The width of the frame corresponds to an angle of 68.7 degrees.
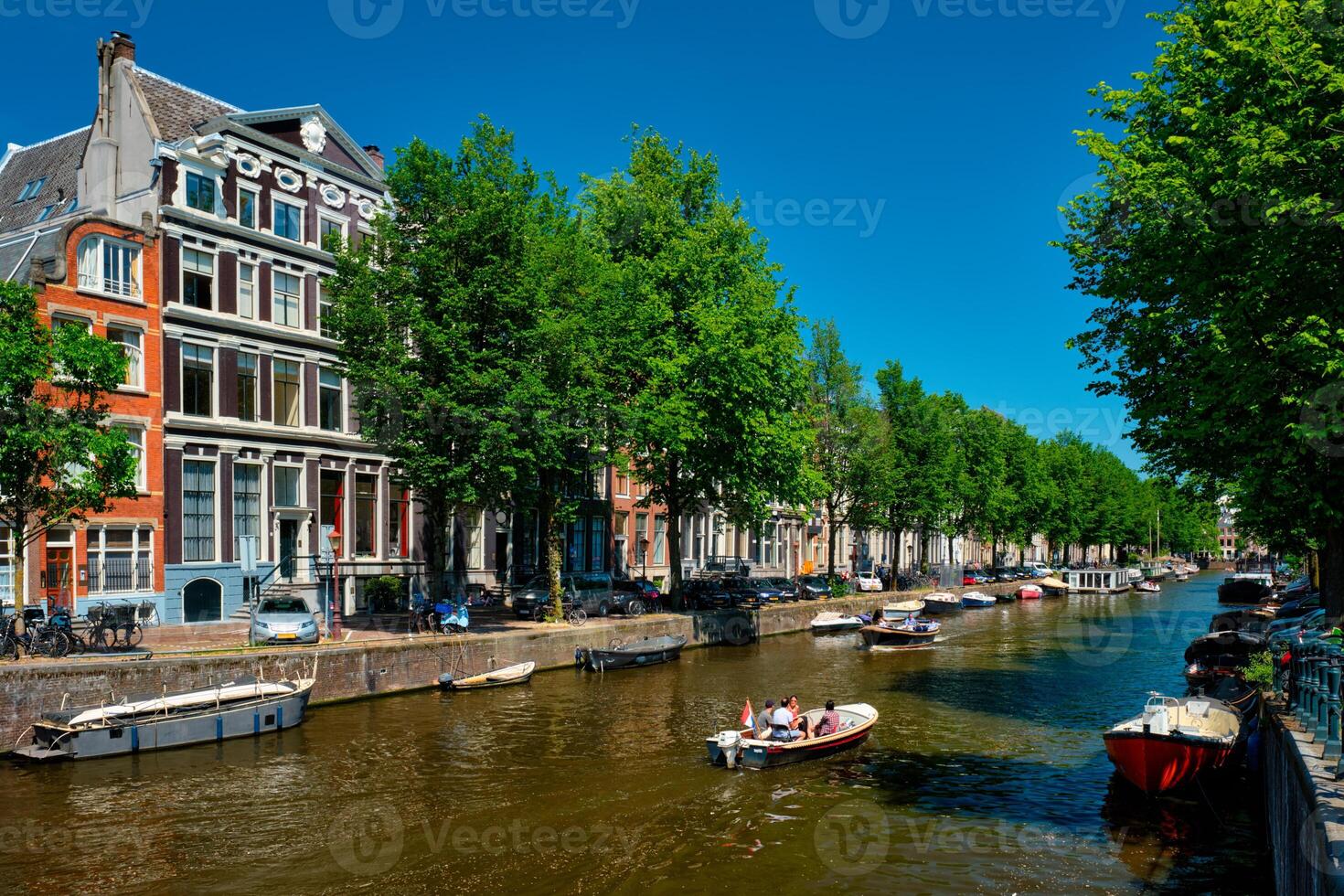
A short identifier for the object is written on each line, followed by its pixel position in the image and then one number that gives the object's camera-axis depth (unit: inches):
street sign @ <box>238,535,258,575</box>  1364.4
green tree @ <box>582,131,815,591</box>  1702.8
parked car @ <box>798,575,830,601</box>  2529.5
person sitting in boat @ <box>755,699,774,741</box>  912.3
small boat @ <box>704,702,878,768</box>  892.6
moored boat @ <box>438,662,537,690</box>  1257.4
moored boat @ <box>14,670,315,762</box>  871.7
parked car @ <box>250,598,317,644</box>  1157.7
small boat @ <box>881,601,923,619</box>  2282.2
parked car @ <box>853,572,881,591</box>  2832.2
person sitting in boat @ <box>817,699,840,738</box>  938.7
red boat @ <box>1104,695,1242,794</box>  774.5
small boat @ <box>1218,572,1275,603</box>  2635.3
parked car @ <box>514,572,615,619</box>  1657.2
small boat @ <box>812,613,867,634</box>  2153.1
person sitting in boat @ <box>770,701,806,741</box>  909.2
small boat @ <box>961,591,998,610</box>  3211.1
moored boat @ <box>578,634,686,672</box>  1465.3
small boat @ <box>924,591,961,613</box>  2861.7
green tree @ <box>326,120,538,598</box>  1333.7
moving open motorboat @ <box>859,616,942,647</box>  1898.4
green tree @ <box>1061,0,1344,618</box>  695.1
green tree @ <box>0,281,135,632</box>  968.9
